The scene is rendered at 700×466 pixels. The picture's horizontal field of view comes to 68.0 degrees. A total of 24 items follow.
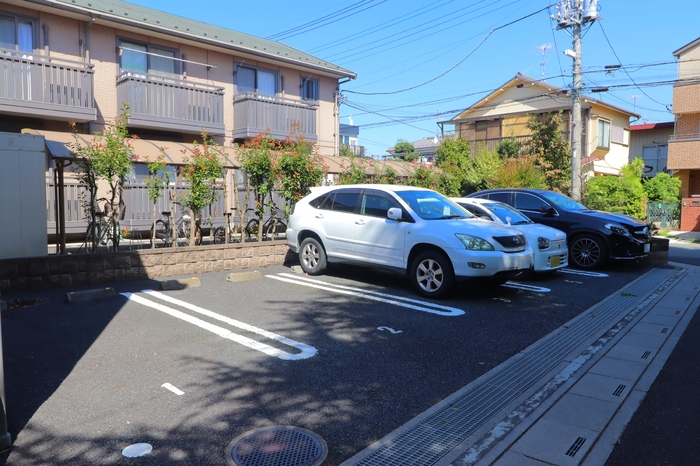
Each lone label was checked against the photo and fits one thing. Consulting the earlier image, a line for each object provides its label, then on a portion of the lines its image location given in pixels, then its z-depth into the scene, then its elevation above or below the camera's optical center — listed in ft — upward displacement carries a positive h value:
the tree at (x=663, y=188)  80.07 +1.77
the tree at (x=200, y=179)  32.32 +0.98
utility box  25.25 -0.16
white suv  24.84 -2.11
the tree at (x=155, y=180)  31.42 +0.87
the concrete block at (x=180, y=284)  27.17 -4.78
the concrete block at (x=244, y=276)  29.94 -4.74
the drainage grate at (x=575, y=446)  11.03 -5.39
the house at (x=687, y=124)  82.74 +12.70
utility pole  55.77 +15.22
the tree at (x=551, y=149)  70.69 +6.97
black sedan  35.17 -2.04
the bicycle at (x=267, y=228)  40.70 -2.75
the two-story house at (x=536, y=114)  92.32 +14.99
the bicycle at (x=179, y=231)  36.37 -2.87
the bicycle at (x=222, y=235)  40.30 -3.24
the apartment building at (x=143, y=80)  43.94 +11.48
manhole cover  10.53 -5.36
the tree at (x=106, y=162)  28.48 +1.73
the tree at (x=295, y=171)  36.06 +1.77
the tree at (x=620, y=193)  65.67 +0.78
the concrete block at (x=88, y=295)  23.58 -4.72
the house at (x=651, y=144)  112.27 +12.23
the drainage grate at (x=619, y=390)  14.35 -5.35
